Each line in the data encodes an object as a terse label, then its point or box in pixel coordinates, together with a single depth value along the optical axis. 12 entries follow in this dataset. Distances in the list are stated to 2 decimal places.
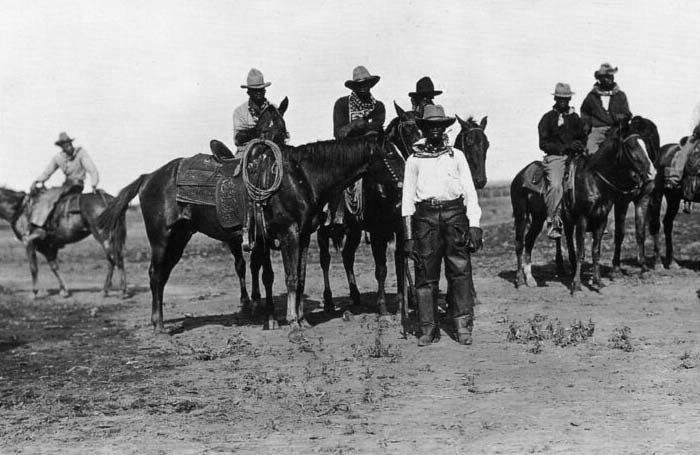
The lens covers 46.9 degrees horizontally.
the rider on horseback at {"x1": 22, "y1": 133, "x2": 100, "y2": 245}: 17.55
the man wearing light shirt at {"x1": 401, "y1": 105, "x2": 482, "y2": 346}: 8.49
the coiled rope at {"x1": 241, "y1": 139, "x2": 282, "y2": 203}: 9.94
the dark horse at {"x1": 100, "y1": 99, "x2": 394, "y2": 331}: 9.85
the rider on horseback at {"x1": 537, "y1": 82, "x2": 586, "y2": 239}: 13.12
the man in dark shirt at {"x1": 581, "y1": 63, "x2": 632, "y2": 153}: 13.68
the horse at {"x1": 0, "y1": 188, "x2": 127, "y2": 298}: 16.36
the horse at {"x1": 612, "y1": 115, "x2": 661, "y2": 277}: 12.74
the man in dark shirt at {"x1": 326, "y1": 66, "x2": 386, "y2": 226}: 10.59
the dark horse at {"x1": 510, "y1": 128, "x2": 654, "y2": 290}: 12.45
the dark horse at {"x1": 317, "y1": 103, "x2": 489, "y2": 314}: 9.96
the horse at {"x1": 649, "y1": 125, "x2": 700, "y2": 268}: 15.44
